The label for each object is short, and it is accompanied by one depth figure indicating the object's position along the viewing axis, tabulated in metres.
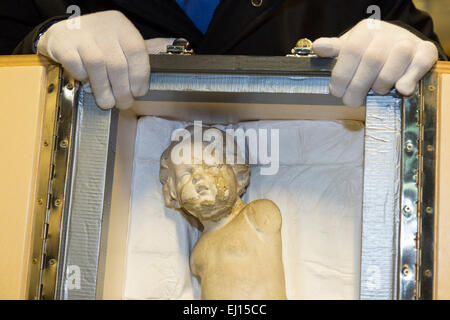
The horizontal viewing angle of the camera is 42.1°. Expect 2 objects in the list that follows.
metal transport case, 0.80
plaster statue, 0.94
